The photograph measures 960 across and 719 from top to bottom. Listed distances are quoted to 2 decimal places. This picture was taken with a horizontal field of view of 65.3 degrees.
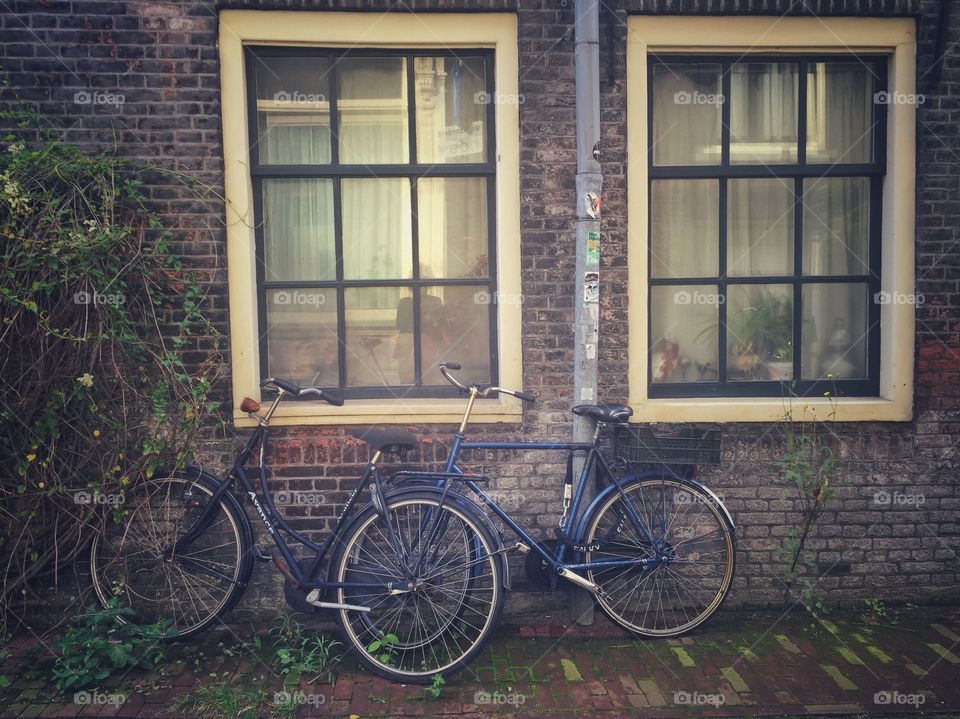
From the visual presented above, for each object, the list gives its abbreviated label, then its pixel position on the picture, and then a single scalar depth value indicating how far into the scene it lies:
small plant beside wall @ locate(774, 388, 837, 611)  4.57
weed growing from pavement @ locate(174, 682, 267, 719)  3.57
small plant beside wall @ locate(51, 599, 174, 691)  3.81
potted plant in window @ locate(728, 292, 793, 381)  4.91
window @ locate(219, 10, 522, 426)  4.54
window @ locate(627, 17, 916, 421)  4.68
